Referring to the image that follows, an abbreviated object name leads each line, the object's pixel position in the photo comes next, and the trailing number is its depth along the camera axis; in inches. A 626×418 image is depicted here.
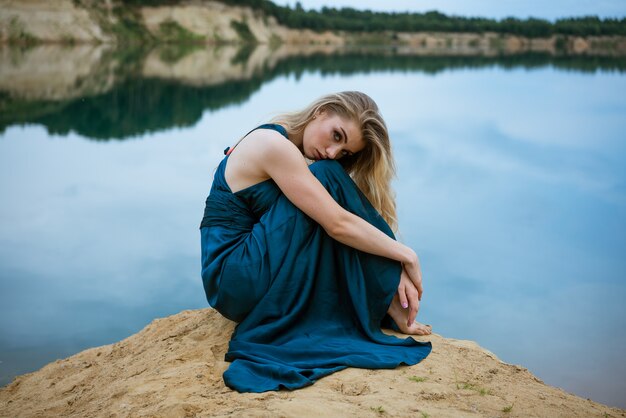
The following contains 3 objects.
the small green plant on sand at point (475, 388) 120.2
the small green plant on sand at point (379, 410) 106.2
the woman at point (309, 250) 135.0
